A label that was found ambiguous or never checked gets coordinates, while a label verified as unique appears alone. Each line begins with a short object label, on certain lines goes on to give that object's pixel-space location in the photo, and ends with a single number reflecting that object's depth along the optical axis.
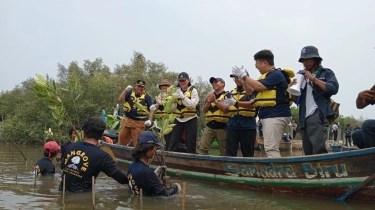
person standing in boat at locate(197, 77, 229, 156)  7.65
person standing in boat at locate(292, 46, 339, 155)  5.23
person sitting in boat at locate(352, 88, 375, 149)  4.68
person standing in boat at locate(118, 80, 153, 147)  9.13
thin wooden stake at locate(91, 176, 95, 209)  4.09
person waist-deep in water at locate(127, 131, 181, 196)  4.80
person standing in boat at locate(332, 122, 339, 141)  28.06
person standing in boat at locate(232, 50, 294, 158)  5.74
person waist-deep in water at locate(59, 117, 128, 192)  4.68
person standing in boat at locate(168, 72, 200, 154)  8.02
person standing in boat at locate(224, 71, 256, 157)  6.90
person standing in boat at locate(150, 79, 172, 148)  8.09
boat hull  4.64
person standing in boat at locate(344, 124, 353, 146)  26.59
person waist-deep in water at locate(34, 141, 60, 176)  6.99
